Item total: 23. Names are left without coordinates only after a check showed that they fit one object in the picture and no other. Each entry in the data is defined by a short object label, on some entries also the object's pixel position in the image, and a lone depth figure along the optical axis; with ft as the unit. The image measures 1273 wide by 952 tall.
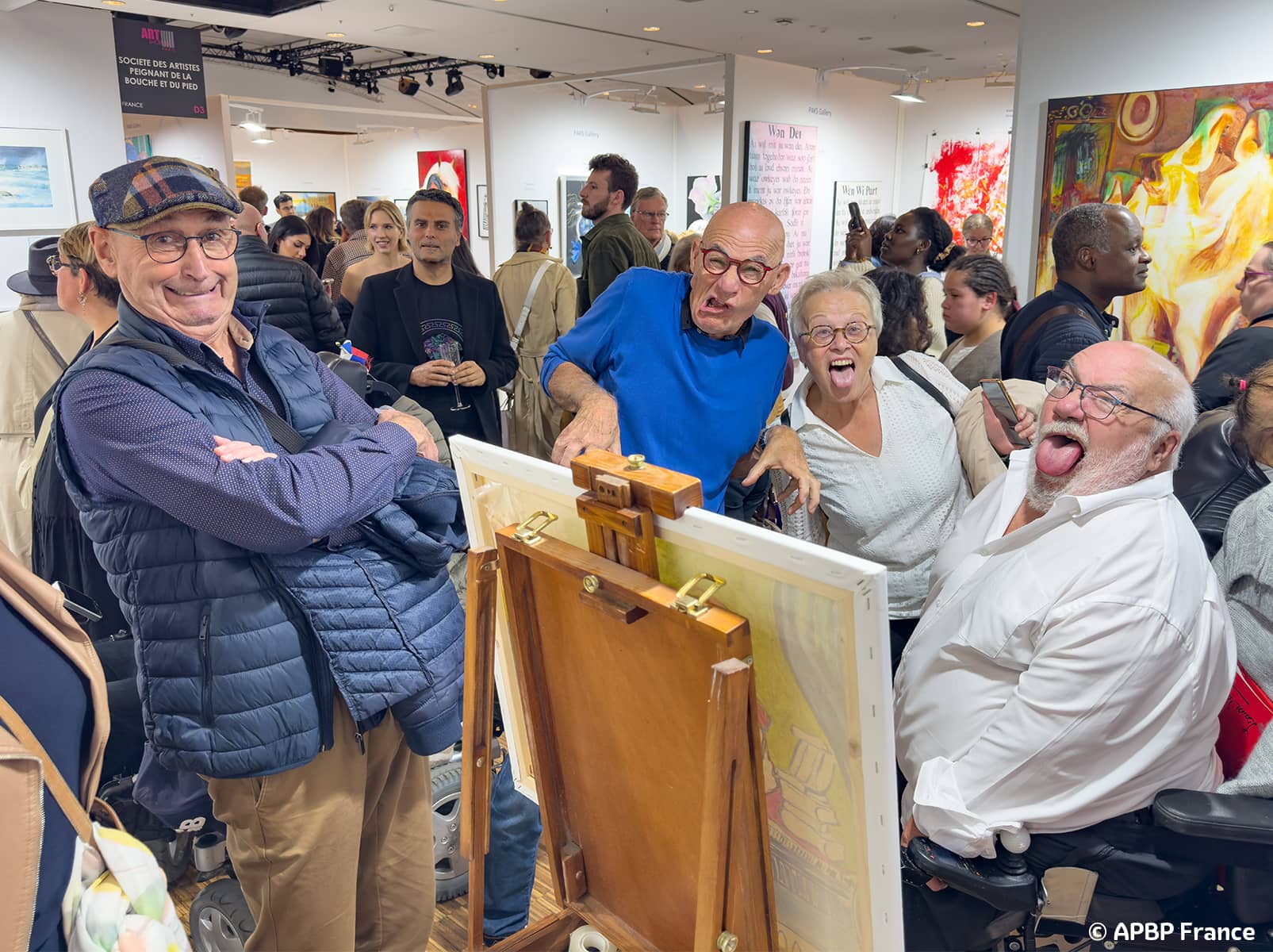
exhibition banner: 23.26
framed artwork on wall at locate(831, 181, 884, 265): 28.89
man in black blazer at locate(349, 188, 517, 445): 11.44
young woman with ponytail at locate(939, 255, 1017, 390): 11.75
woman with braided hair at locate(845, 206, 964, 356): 16.51
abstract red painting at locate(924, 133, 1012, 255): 34.94
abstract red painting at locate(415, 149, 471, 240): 47.83
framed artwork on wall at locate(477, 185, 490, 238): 45.56
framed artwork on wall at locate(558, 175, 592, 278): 31.14
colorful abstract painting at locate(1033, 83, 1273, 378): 13.64
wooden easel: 3.24
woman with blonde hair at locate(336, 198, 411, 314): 15.51
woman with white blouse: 7.14
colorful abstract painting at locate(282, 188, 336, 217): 51.78
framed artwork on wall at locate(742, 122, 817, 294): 24.68
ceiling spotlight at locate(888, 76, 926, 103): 27.02
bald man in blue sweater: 6.63
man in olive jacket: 15.65
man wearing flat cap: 4.46
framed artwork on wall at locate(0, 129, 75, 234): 20.74
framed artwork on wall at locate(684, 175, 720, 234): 37.17
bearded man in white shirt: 4.86
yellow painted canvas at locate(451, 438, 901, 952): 2.89
